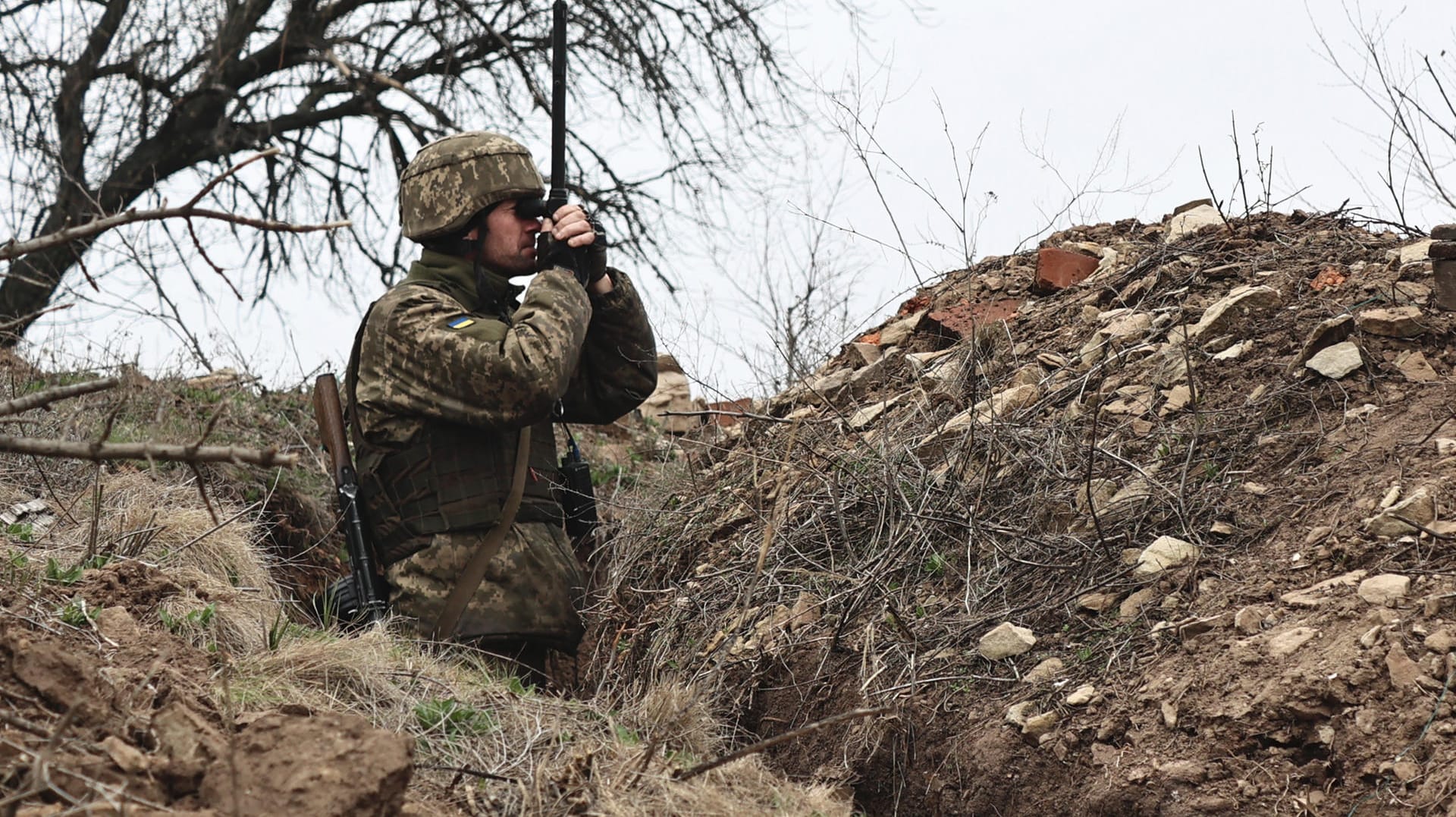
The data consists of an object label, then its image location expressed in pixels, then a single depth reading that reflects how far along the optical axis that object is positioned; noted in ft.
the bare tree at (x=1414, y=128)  14.57
